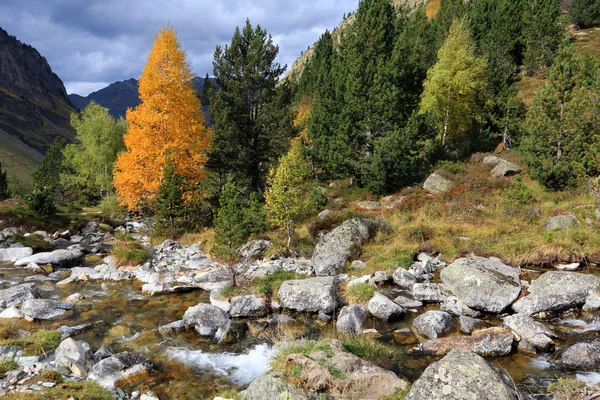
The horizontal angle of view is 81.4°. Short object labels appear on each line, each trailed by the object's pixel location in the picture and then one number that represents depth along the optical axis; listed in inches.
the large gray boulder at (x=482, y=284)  518.6
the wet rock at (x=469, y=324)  459.1
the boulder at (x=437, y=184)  1146.7
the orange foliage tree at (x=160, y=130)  979.9
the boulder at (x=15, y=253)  850.8
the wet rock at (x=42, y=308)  524.4
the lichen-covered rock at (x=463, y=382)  239.6
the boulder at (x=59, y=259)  806.5
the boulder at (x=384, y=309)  512.4
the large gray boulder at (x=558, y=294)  498.3
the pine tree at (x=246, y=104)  1085.8
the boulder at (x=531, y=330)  409.1
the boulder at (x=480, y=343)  403.2
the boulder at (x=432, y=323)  457.1
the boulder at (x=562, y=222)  749.9
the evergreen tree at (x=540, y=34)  2292.1
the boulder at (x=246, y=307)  538.0
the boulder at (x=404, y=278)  630.8
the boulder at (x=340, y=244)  727.7
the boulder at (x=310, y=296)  541.6
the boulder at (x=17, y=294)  569.5
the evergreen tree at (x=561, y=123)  916.0
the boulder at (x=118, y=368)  353.1
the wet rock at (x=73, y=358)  358.0
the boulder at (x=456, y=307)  516.4
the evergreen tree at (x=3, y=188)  1752.8
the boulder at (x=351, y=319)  478.8
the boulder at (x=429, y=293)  568.4
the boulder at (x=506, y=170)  1206.3
